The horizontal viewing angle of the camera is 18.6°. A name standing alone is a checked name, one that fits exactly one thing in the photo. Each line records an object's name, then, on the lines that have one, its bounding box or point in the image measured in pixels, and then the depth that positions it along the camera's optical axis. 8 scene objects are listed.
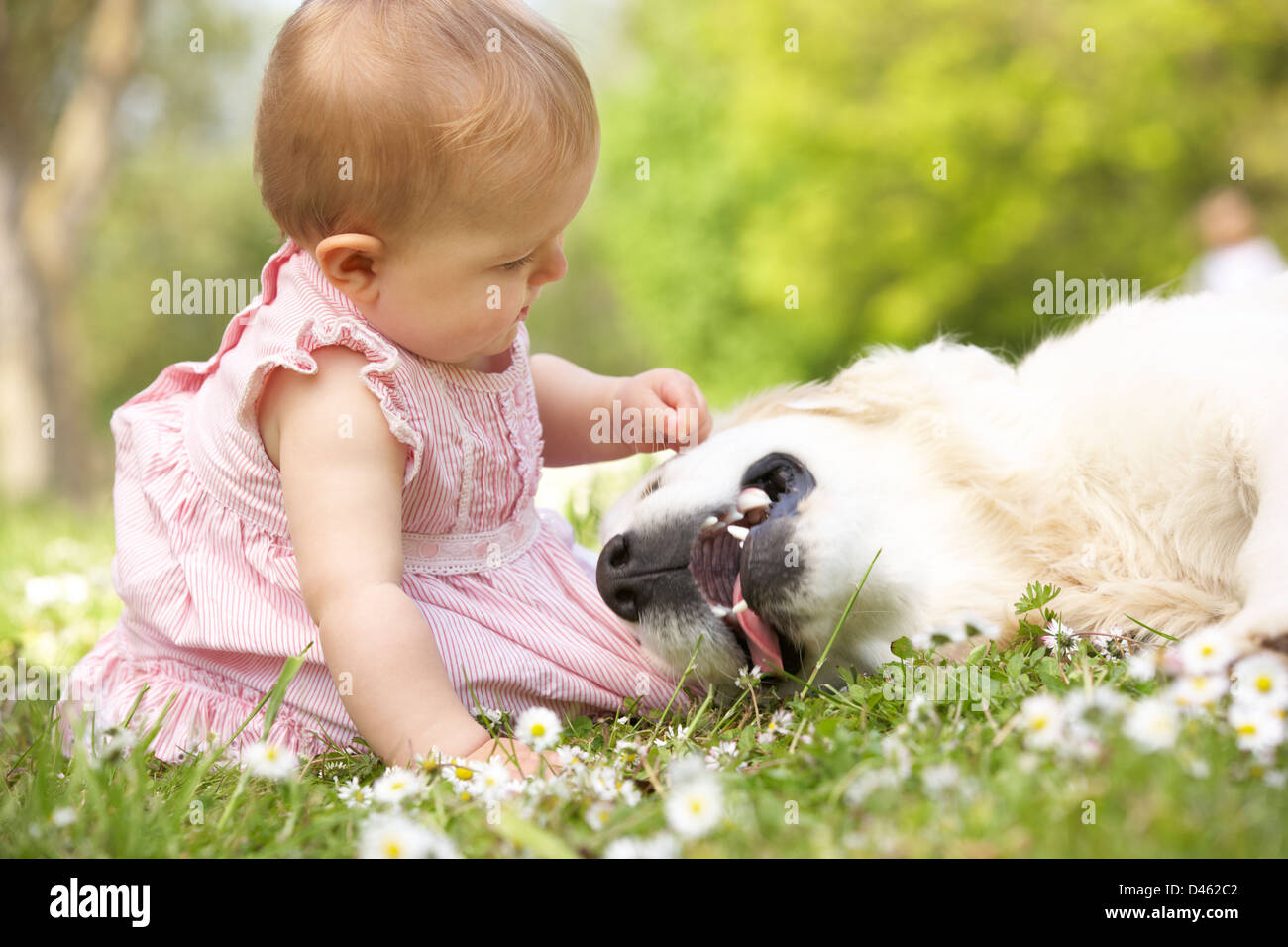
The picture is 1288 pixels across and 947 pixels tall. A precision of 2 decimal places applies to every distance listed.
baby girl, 1.65
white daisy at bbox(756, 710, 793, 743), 1.62
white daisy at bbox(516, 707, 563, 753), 1.61
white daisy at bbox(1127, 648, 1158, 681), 1.57
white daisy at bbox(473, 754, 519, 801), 1.56
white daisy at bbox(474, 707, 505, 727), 1.68
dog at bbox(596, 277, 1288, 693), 1.68
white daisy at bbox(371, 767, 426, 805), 1.56
